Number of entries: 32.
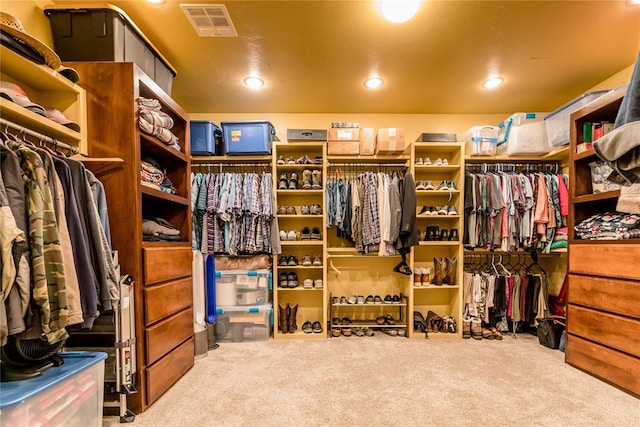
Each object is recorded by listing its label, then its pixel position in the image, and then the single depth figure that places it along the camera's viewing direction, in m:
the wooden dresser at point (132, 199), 1.49
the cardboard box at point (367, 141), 2.72
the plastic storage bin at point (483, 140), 2.72
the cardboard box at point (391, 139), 2.63
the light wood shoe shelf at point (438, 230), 2.70
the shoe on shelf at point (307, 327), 2.72
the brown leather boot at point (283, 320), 2.72
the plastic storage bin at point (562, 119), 2.20
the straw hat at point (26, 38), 1.08
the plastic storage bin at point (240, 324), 2.61
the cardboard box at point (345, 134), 2.71
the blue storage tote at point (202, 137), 2.64
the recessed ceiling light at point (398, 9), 1.48
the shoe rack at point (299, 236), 2.71
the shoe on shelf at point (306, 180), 2.72
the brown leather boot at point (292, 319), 2.72
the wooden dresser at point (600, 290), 1.69
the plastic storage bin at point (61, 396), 0.93
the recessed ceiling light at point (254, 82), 2.34
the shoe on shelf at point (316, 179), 2.72
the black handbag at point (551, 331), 2.39
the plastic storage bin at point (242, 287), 2.64
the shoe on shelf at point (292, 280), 2.74
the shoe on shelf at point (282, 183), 2.71
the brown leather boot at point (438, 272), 2.79
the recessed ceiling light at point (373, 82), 2.33
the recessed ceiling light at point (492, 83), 2.34
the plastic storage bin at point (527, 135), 2.63
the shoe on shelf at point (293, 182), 2.72
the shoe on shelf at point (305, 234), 2.82
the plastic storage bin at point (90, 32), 1.51
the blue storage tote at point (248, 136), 2.65
